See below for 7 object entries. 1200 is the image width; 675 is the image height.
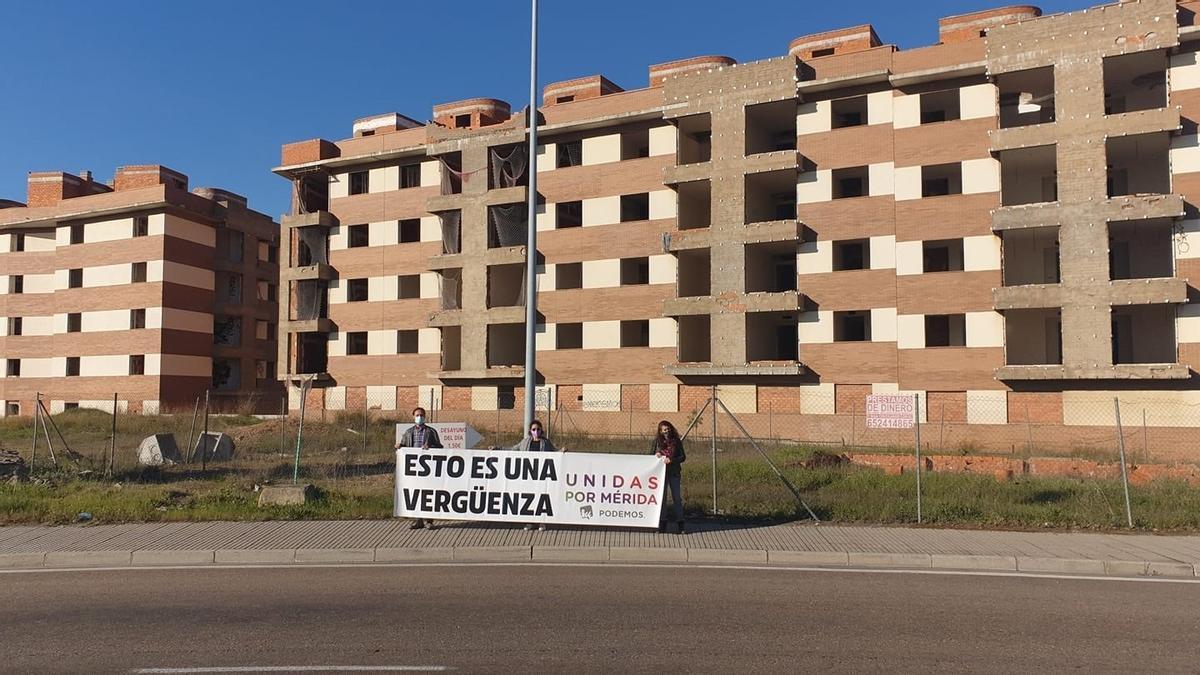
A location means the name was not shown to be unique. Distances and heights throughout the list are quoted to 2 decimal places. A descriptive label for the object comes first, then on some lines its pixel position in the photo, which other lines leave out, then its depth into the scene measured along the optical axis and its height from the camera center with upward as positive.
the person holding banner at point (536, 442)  12.92 -0.74
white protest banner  12.02 -1.37
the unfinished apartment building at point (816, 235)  30.48 +6.90
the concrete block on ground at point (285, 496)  13.85 -1.69
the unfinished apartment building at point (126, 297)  49.88 +6.16
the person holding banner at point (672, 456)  12.05 -0.89
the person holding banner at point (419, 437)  13.22 -0.67
